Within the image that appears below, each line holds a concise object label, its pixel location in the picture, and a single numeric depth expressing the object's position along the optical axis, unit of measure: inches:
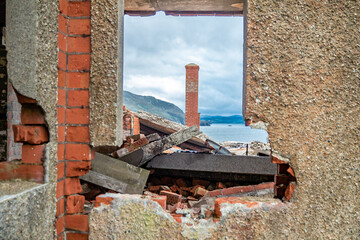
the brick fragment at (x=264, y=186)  114.3
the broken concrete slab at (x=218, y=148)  146.5
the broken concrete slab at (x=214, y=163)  124.0
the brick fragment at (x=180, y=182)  132.3
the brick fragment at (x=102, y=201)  58.9
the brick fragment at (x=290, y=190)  56.1
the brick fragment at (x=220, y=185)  126.3
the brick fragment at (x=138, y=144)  119.5
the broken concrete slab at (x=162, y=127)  203.9
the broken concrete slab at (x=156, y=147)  118.0
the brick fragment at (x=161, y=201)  59.2
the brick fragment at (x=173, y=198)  102.0
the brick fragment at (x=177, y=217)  58.2
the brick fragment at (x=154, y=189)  123.7
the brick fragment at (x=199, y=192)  117.3
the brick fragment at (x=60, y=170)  56.6
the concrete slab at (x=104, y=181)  86.4
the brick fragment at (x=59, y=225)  56.7
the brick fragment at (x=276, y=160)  56.7
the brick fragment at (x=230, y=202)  56.5
